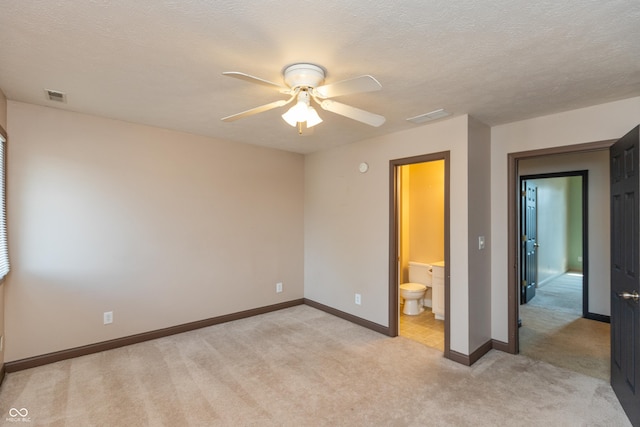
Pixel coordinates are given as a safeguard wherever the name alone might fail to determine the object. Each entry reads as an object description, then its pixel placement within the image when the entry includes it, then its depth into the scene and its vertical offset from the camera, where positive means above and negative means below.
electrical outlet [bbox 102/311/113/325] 3.26 -1.05
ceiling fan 1.95 +0.78
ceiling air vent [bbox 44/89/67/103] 2.56 +1.02
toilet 4.43 -1.01
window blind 2.60 +0.02
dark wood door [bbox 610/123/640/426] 2.11 -0.42
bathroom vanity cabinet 4.22 -1.00
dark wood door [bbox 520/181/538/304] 4.92 -0.41
